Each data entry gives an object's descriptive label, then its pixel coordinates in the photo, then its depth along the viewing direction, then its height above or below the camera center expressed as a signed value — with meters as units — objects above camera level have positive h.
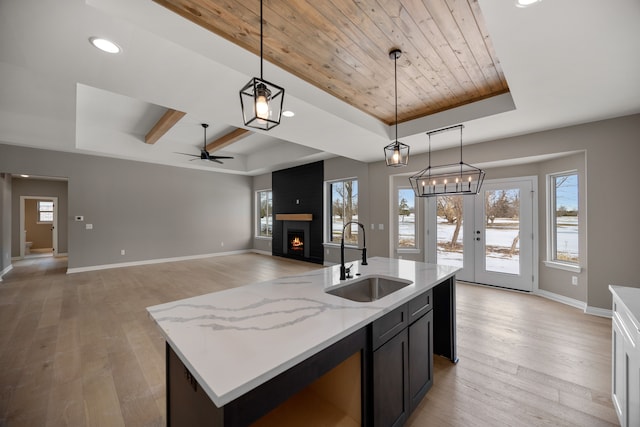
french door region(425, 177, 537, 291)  4.43 -0.36
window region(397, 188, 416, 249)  5.71 -0.11
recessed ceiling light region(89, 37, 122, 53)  1.85 +1.24
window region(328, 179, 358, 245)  6.49 +0.15
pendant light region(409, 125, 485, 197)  4.74 +0.71
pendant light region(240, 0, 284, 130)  1.37 +0.61
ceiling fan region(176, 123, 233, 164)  5.63 +1.26
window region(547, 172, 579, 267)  3.93 -0.06
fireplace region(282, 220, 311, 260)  7.39 -0.76
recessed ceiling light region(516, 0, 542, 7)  1.55 +1.29
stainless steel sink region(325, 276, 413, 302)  2.00 -0.61
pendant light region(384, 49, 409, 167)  2.40 +0.63
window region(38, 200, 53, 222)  9.35 +0.09
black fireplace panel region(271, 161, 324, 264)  7.04 +0.37
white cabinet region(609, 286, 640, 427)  1.31 -0.80
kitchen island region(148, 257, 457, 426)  0.87 -0.52
